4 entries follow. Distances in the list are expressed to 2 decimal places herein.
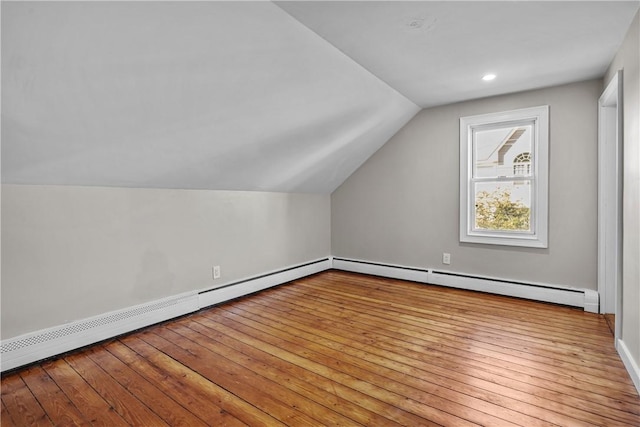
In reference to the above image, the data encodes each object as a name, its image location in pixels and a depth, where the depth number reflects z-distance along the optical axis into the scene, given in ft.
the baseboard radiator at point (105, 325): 7.19
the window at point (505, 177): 11.37
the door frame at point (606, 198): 9.65
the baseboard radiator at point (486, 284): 10.79
